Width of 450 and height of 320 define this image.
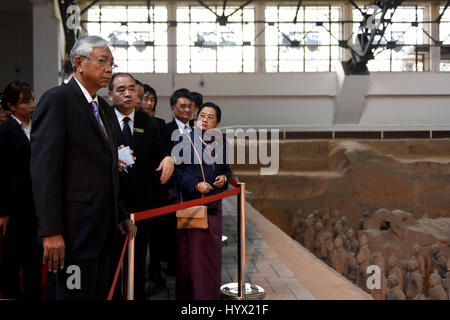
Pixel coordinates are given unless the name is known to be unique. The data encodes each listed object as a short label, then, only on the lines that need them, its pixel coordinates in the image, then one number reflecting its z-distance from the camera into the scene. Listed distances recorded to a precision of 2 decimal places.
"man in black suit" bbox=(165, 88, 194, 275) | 4.81
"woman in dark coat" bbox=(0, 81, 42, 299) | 3.30
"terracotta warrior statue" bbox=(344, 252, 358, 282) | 9.18
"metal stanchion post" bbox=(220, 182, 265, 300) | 4.25
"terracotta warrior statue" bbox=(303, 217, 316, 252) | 11.67
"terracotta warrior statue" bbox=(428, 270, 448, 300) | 8.20
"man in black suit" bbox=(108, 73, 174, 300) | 3.48
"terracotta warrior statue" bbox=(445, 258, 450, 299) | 9.00
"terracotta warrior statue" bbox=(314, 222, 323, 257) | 10.89
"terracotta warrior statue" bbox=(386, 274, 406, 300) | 7.71
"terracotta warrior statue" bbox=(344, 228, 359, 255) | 11.58
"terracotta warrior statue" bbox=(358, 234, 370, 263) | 9.41
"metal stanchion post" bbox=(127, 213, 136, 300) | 2.78
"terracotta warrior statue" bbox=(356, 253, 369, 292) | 8.58
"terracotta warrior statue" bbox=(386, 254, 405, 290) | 8.77
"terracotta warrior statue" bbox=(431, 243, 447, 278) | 11.13
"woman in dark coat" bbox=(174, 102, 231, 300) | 3.85
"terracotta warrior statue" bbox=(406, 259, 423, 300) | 8.59
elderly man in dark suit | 2.29
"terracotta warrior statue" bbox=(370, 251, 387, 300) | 7.64
